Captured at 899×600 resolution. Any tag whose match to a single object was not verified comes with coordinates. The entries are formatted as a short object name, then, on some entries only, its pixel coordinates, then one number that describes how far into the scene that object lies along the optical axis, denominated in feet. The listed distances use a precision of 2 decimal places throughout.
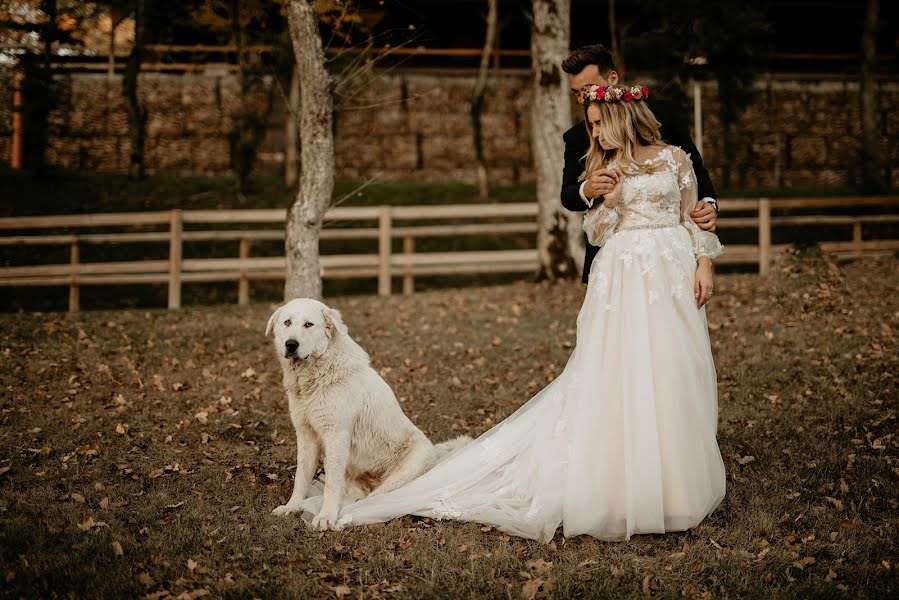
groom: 14.20
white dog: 15.29
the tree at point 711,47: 69.26
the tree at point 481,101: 72.02
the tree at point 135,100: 69.67
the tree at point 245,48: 64.18
